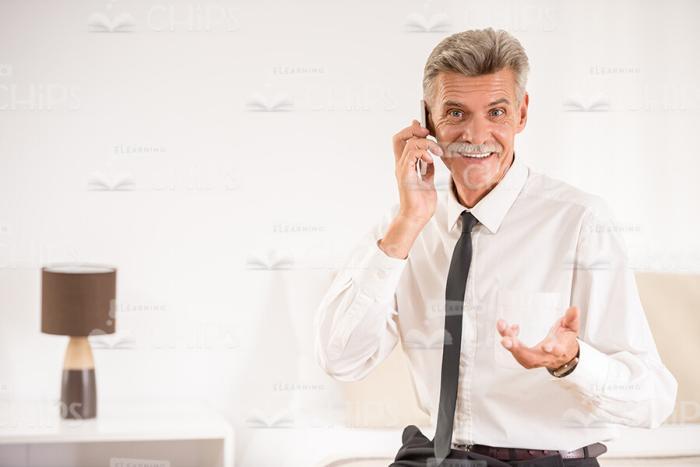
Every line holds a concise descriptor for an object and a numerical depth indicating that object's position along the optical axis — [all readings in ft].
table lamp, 9.24
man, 6.04
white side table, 9.14
